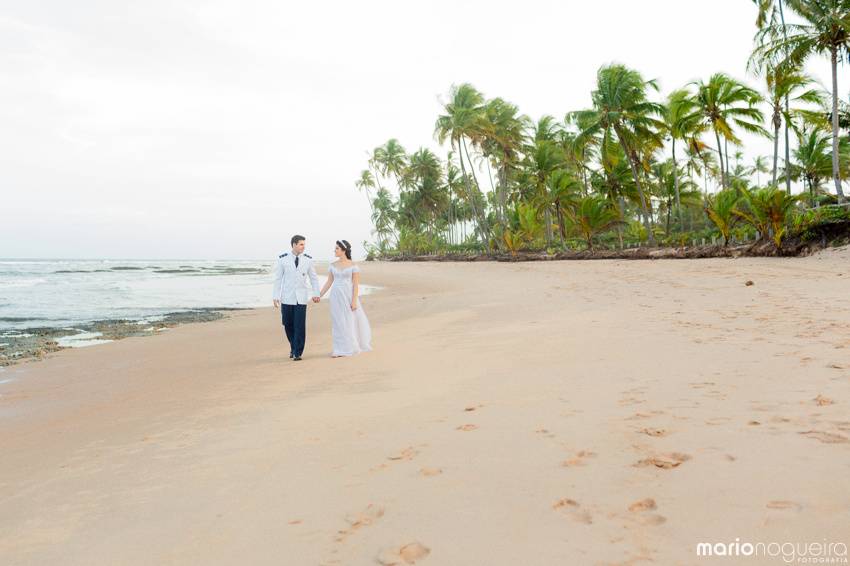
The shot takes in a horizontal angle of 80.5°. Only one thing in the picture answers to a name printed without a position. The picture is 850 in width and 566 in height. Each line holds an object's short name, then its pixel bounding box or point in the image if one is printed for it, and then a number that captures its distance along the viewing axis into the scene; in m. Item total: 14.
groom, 6.79
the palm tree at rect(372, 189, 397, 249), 82.75
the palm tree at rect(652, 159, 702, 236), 38.12
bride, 6.71
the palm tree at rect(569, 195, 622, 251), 28.52
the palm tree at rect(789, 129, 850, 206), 29.73
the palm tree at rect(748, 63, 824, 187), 21.19
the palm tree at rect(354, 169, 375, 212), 78.44
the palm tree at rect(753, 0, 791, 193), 25.26
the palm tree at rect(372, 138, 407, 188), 64.62
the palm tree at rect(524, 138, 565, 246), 36.50
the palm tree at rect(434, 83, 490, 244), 35.66
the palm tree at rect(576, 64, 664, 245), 27.73
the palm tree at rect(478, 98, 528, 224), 39.22
